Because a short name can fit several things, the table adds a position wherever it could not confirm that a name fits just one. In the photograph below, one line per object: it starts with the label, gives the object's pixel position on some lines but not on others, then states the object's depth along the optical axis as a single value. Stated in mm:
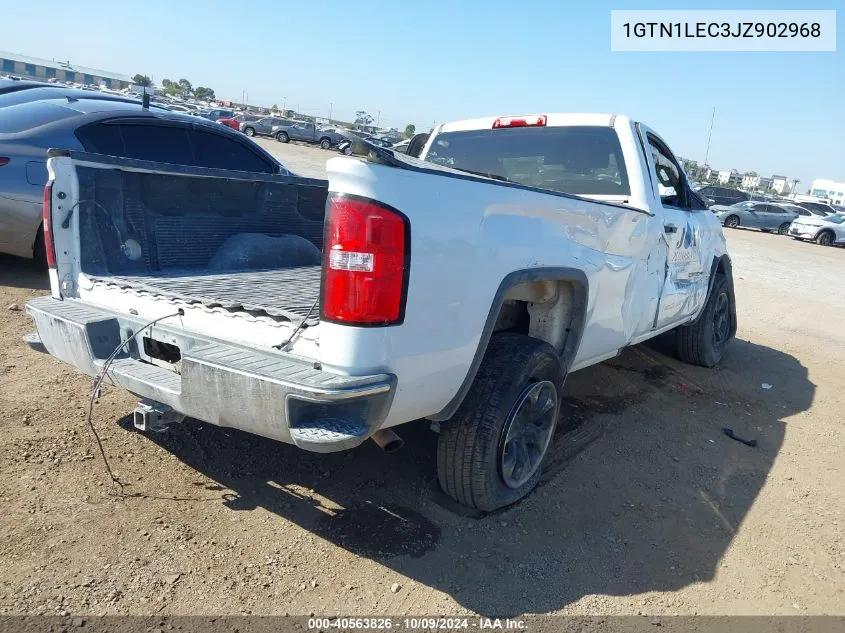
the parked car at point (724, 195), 30719
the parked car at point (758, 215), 28250
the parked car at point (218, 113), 39703
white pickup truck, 2369
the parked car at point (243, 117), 47044
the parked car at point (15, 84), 7656
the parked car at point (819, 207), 28319
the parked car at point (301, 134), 46231
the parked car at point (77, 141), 5750
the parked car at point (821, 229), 25219
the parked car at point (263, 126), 46844
